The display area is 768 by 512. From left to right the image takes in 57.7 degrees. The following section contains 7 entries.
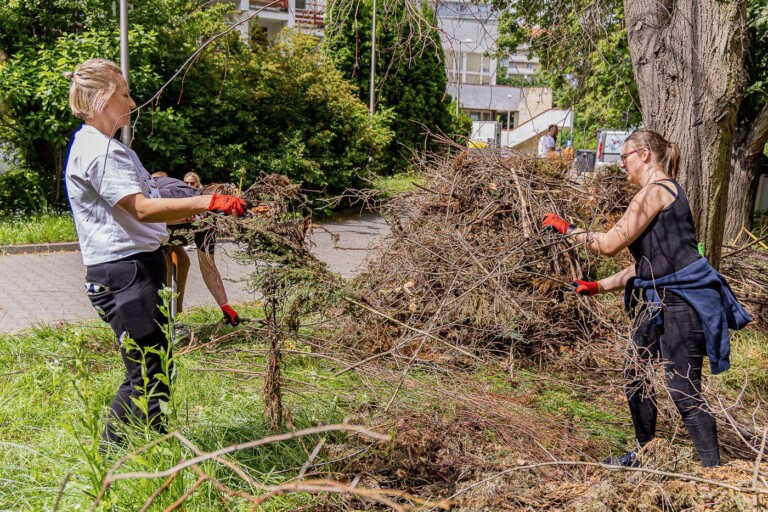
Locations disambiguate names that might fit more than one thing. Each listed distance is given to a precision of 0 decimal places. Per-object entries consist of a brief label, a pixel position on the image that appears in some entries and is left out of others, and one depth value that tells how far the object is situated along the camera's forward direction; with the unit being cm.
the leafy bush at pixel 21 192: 1272
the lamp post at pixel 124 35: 856
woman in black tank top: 315
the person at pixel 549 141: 1060
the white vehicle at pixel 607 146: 2672
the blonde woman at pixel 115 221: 292
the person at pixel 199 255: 488
